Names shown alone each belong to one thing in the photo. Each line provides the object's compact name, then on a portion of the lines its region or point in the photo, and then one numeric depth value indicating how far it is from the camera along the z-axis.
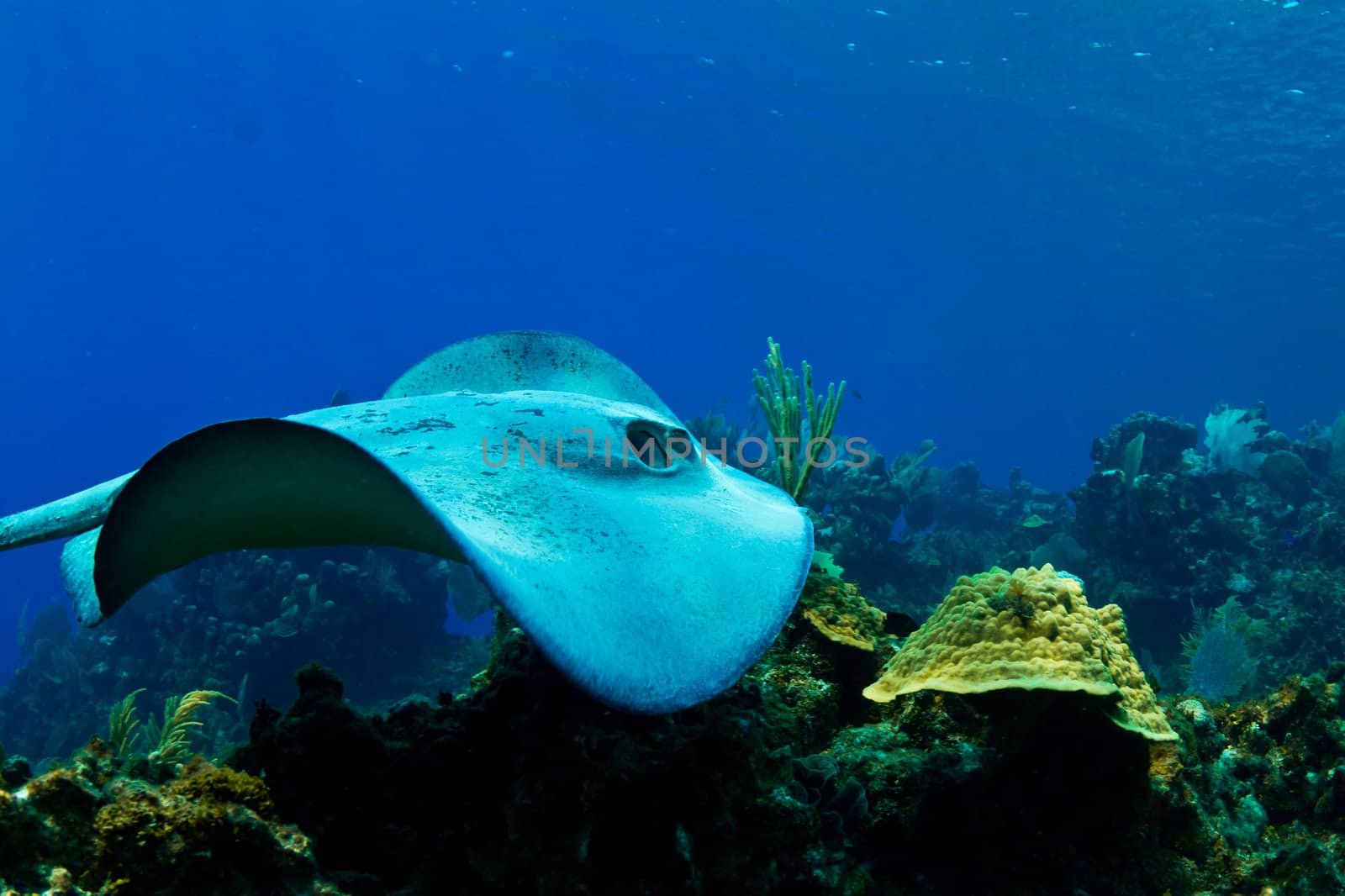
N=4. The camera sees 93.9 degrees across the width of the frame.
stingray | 1.58
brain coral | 2.43
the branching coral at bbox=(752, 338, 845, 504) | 5.29
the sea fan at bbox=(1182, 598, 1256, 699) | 7.56
